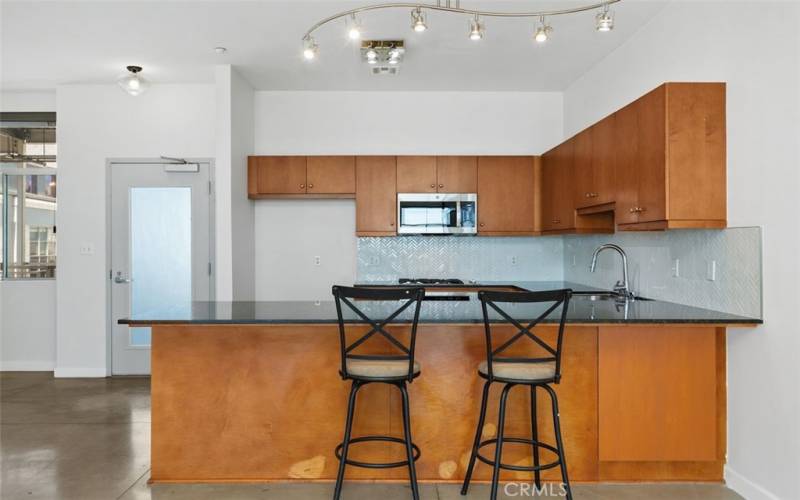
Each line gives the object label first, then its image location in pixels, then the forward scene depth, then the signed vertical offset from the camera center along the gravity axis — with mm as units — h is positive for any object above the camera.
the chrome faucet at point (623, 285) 3533 -285
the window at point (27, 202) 5250 +477
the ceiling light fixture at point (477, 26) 2529 +1144
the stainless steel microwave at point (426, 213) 4793 +327
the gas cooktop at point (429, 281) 4867 -329
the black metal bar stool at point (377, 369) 2318 -573
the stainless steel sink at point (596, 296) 3736 -366
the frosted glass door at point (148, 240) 5023 +76
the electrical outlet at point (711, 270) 2838 -131
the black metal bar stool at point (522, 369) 2283 -573
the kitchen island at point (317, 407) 2754 -875
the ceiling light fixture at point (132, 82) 4457 +1465
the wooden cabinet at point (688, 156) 2672 +490
